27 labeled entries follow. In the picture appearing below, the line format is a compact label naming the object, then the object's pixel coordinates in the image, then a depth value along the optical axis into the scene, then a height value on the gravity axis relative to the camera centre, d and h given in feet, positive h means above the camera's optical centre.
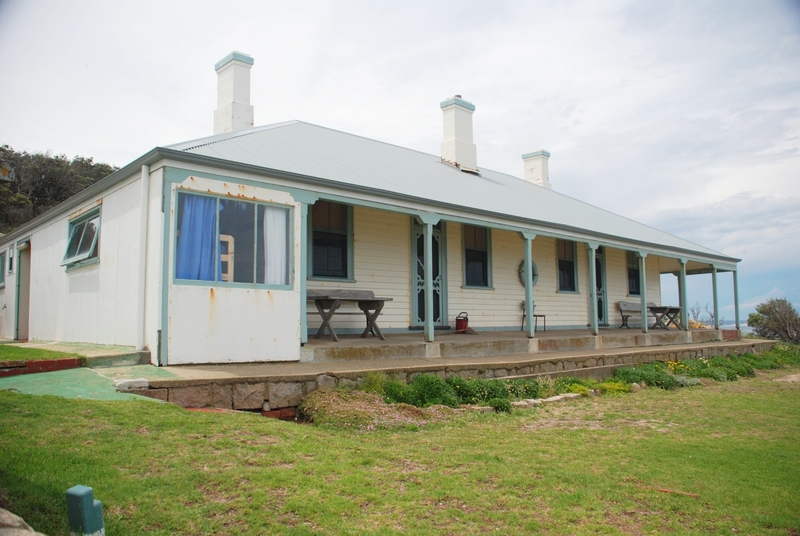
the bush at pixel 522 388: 30.91 -3.66
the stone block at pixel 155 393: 20.61 -2.42
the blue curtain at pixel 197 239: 25.81 +3.52
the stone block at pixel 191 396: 21.12 -2.62
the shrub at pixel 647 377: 38.55 -3.88
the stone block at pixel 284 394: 23.35 -2.87
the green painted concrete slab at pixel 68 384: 20.18 -2.18
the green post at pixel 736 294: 68.31 +2.37
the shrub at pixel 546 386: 32.22 -3.74
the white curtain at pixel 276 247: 28.25 +3.44
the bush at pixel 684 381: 39.45 -4.26
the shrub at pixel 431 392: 26.48 -3.24
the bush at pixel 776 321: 81.15 -0.85
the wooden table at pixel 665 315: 58.50 +0.10
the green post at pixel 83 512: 9.28 -2.92
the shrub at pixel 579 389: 33.29 -3.98
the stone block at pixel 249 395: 22.48 -2.77
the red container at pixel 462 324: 43.88 -0.42
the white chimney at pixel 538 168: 70.64 +17.39
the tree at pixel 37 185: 80.02 +20.41
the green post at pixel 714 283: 65.47 +3.48
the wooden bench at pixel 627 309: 61.67 +0.75
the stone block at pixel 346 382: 25.57 -2.65
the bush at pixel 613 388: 35.06 -4.13
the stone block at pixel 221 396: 21.89 -2.71
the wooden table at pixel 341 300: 31.71 +0.96
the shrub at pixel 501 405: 27.02 -3.86
